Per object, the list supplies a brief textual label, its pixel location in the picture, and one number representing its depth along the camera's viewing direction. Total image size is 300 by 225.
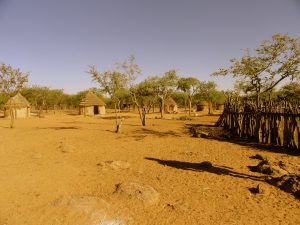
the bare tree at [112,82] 17.20
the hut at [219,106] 63.21
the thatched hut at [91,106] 42.16
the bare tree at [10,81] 20.97
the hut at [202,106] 57.12
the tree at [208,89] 45.72
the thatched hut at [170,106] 51.09
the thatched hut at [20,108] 35.47
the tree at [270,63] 14.45
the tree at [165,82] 34.53
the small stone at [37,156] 9.87
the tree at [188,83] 43.95
